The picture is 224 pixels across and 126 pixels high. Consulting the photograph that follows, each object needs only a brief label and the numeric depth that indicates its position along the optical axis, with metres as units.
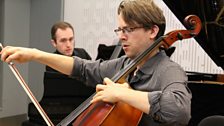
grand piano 3.52
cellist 2.19
